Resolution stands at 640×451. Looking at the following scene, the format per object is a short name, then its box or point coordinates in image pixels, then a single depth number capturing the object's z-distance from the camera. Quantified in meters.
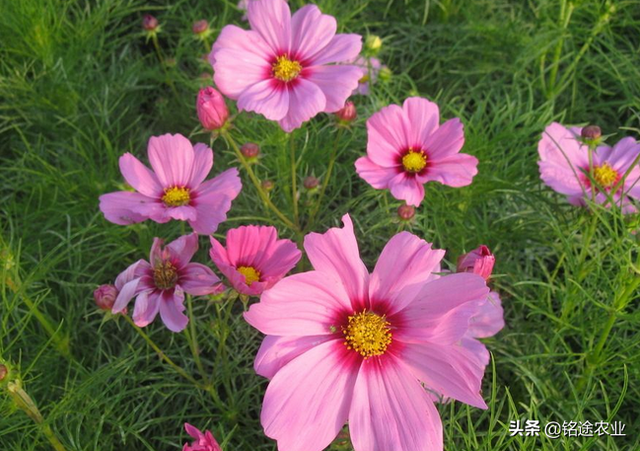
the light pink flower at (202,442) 0.31
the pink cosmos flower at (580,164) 0.42
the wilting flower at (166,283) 0.34
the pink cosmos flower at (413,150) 0.40
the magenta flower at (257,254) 0.34
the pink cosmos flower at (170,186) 0.38
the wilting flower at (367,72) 0.52
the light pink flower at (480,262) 0.33
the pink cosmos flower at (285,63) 0.38
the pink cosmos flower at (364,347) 0.30
